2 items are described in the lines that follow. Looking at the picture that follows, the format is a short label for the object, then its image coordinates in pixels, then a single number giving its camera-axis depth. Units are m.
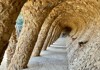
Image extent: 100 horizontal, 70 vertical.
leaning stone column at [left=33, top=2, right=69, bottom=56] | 13.59
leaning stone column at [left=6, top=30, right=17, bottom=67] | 10.16
